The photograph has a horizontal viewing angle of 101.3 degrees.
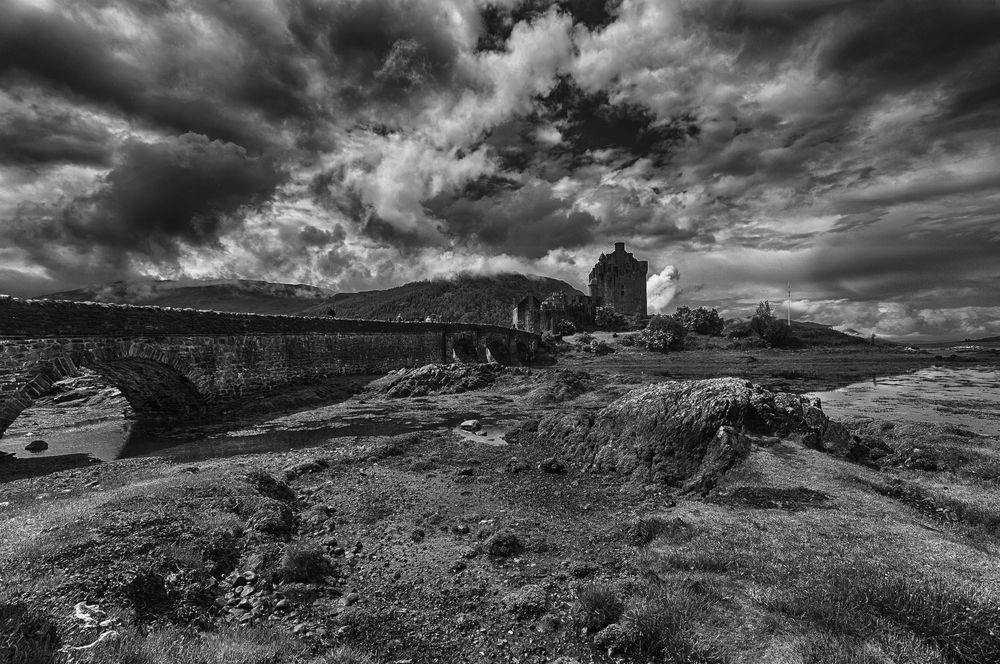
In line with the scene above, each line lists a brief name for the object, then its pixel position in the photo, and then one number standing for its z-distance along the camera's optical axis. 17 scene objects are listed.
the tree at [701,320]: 120.56
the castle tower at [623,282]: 158.62
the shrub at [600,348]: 96.81
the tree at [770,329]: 115.12
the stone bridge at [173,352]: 16.78
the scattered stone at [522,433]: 18.00
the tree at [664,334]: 101.06
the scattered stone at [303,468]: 13.25
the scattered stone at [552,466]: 13.42
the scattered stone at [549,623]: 5.83
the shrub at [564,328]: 123.75
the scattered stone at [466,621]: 6.09
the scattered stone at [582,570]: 7.11
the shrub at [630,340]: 106.75
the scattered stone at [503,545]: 7.97
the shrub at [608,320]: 136.38
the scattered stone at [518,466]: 13.60
